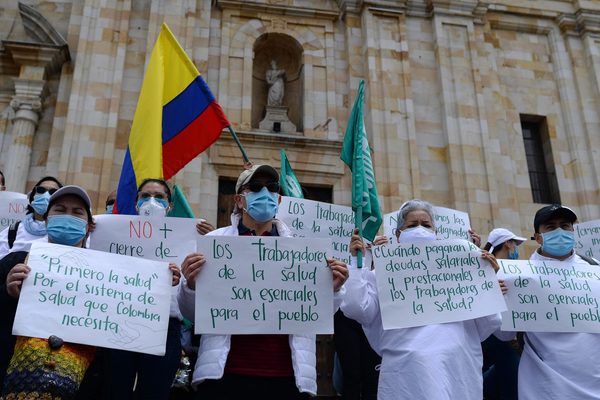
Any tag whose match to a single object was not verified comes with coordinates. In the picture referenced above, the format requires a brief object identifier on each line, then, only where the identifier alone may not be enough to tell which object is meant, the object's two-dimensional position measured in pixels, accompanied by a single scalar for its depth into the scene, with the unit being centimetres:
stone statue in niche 1169
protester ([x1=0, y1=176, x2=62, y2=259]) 414
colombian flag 610
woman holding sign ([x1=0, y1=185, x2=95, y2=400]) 274
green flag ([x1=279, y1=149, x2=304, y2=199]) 721
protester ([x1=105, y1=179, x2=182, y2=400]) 356
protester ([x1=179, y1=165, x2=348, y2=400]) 319
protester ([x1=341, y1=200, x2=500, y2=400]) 344
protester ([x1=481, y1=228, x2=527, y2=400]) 485
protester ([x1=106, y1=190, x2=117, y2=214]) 588
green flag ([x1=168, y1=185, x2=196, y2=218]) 586
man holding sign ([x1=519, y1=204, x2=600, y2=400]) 383
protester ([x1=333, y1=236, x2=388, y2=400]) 509
